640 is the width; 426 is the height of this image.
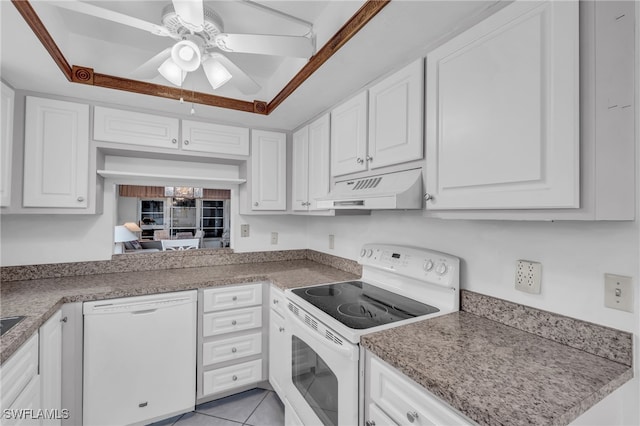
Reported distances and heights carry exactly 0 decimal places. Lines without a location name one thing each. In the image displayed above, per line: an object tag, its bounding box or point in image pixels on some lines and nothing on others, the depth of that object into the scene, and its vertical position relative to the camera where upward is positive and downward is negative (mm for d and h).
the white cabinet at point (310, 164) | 2100 +396
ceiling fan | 1100 +755
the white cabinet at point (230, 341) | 2049 -923
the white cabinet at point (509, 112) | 840 +356
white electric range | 1255 -483
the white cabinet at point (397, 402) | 871 -615
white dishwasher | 1743 -915
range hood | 1302 +115
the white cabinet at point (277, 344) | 1904 -893
